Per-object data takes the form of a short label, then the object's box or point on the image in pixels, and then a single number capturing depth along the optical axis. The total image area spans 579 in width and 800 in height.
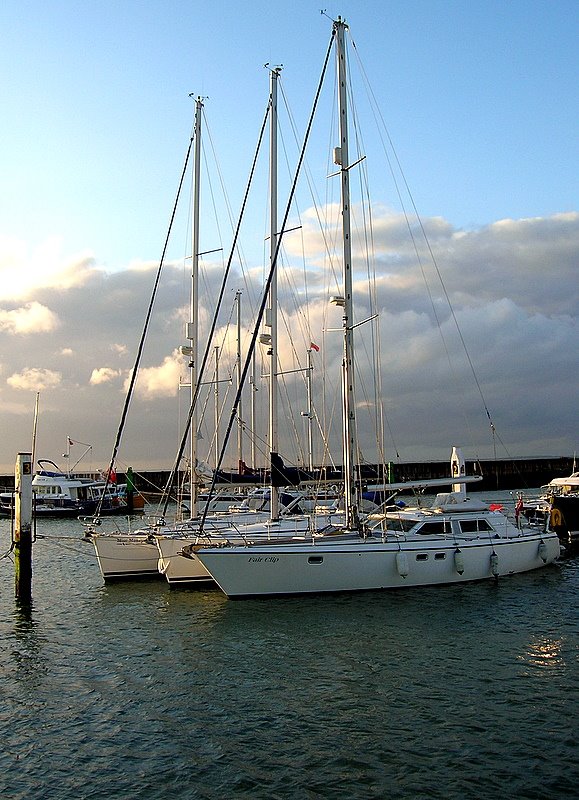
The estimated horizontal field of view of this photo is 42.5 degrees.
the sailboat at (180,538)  27.81
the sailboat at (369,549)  24.28
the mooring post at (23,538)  26.27
